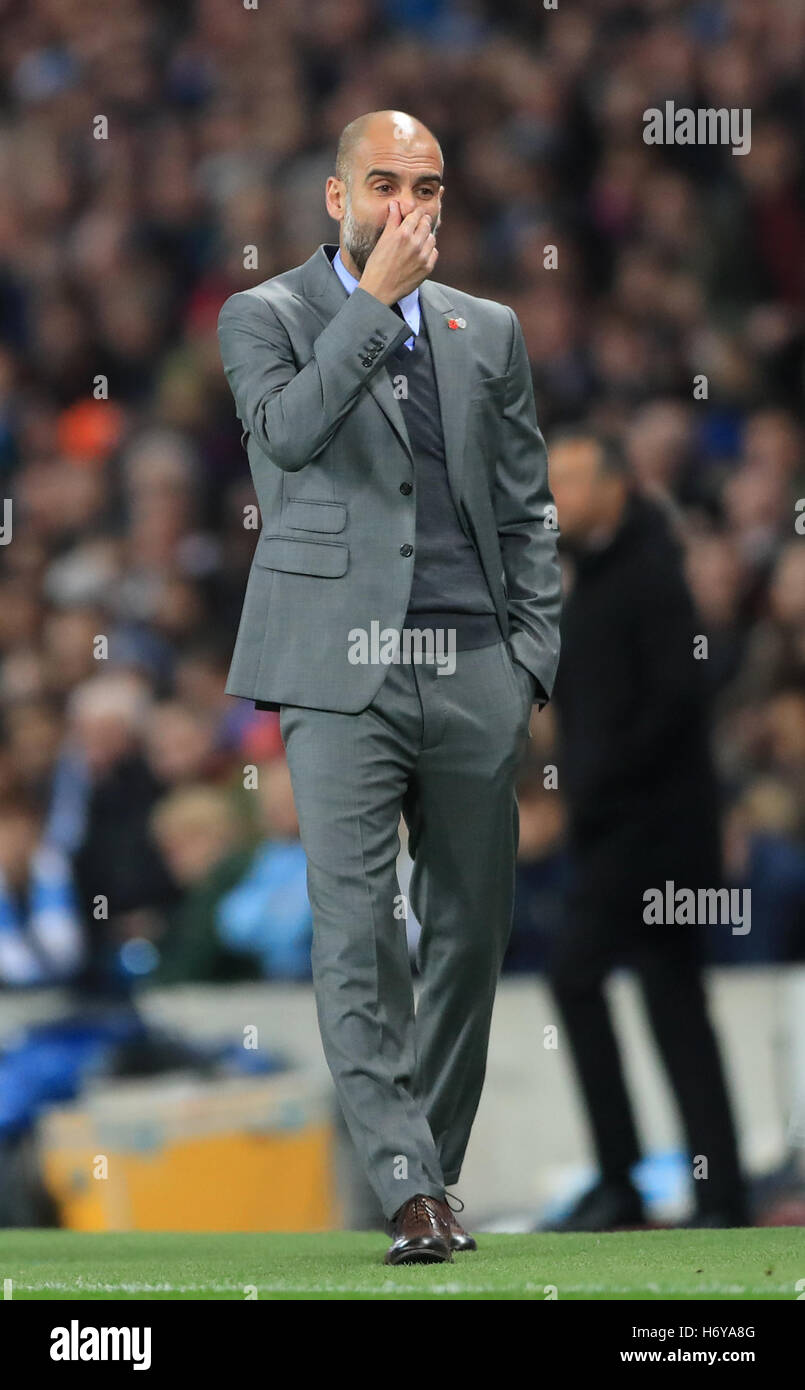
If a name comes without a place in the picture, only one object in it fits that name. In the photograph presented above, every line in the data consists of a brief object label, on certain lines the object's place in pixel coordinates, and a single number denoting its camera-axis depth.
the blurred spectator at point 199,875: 12.86
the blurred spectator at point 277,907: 12.66
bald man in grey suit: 7.09
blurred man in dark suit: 10.58
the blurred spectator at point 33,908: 13.31
